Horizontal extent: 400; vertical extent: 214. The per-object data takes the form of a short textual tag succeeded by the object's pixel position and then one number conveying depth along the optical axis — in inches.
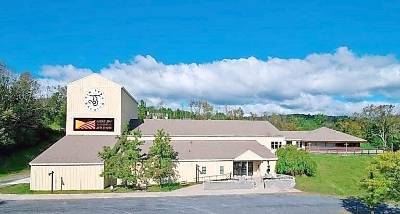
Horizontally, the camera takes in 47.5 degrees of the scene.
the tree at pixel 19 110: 2076.5
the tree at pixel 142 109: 3496.6
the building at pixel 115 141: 1434.5
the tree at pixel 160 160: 1459.2
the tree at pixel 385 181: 946.1
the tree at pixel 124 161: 1400.1
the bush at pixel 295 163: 1801.2
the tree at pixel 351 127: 3489.2
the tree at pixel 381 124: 3212.8
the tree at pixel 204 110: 4425.7
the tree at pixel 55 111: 2977.4
